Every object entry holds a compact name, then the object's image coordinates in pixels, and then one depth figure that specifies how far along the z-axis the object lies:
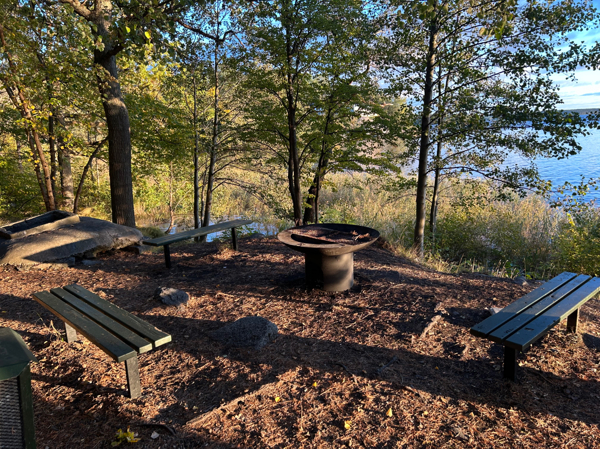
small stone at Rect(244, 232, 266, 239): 7.43
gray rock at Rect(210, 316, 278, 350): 3.26
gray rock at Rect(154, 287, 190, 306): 4.11
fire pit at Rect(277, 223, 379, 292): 4.08
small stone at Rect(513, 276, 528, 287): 4.88
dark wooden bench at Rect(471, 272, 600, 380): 2.58
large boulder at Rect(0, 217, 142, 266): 5.45
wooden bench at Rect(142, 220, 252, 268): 5.14
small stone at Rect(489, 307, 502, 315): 3.79
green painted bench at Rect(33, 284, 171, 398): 2.44
